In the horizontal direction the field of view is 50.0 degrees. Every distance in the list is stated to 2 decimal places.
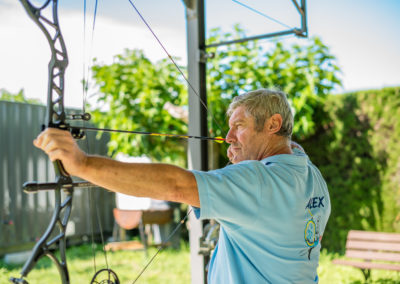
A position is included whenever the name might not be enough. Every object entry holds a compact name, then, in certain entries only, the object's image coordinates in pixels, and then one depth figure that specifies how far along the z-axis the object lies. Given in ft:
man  2.86
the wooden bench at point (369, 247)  12.60
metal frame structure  8.96
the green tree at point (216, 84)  16.25
